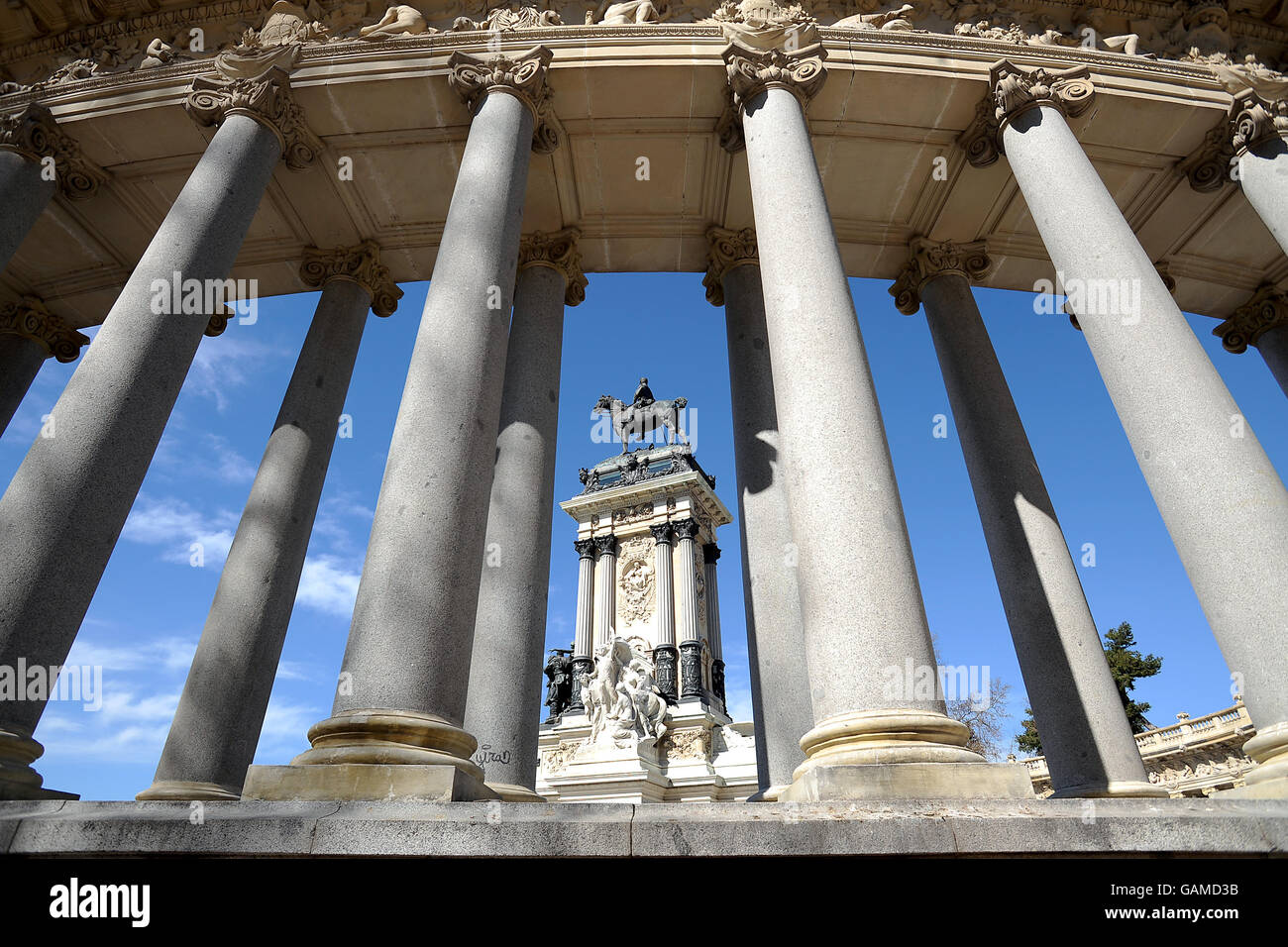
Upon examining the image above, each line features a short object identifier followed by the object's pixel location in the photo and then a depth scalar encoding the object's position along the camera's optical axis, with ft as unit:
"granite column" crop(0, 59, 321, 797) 36.55
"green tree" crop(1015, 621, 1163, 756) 239.50
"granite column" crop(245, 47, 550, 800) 28.86
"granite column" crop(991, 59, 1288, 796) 35.70
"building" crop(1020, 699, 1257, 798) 168.86
